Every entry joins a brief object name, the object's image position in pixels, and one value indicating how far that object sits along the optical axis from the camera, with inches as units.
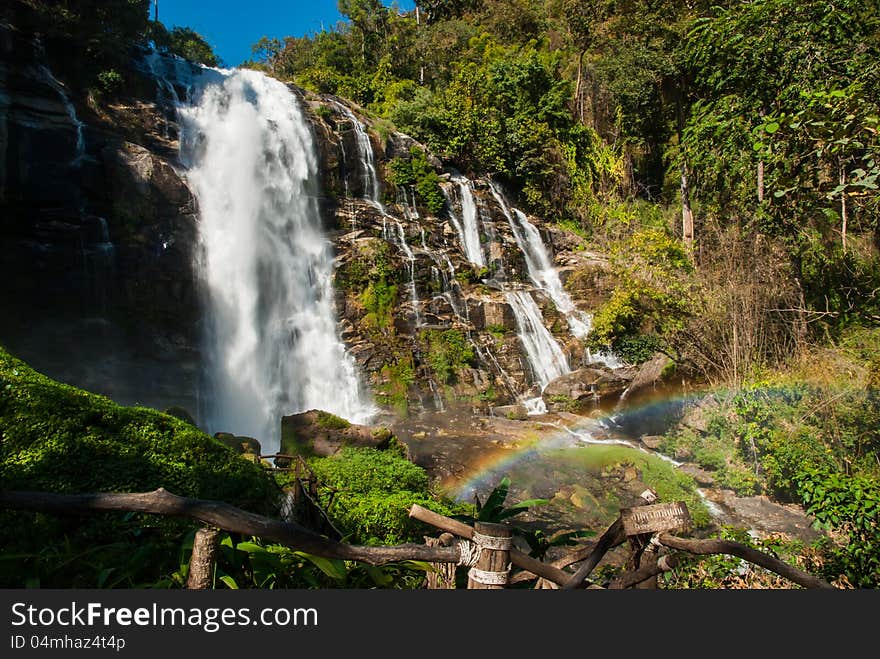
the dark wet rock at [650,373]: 520.8
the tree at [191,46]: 1266.0
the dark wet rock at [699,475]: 377.9
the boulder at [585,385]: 567.8
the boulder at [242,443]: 304.9
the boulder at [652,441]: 452.4
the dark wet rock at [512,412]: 538.0
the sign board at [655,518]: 83.5
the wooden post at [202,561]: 74.7
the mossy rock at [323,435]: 321.4
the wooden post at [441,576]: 94.2
